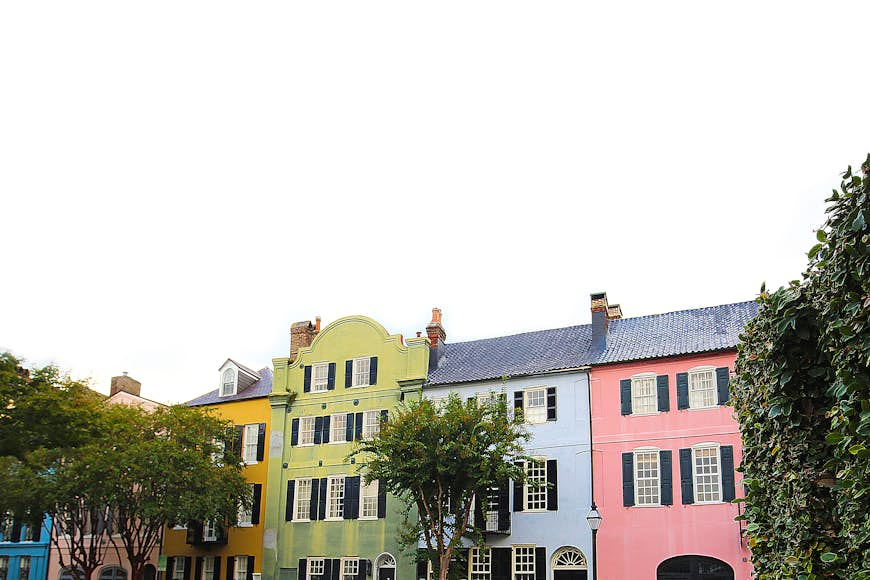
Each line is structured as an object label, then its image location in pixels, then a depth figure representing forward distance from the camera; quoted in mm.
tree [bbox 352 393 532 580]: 32000
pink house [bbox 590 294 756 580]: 31844
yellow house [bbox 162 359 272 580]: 41938
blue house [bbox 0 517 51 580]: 47969
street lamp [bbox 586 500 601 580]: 26672
